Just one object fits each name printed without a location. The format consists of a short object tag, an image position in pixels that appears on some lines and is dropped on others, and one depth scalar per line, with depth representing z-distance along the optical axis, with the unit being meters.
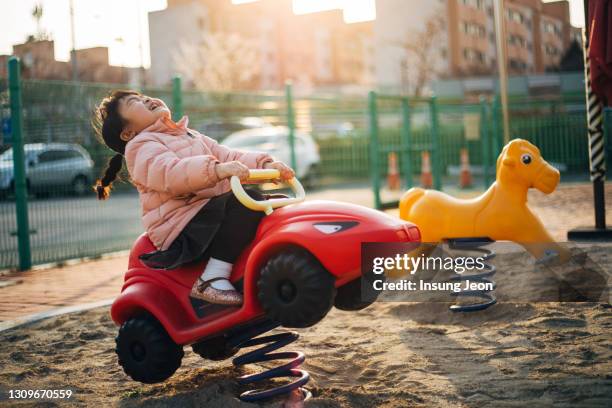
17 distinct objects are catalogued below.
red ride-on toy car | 3.16
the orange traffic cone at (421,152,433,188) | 15.74
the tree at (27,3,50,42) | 25.52
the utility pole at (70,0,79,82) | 31.41
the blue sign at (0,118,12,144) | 8.68
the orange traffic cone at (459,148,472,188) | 18.42
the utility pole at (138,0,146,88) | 38.72
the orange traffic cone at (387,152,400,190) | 17.41
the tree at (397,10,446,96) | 26.81
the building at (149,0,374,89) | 71.44
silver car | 8.87
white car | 17.31
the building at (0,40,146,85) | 20.53
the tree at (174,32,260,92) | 53.50
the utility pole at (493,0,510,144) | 10.45
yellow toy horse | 5.98
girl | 3.41
